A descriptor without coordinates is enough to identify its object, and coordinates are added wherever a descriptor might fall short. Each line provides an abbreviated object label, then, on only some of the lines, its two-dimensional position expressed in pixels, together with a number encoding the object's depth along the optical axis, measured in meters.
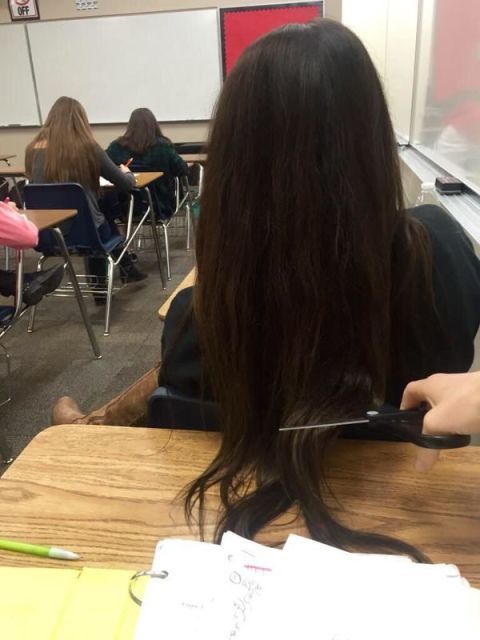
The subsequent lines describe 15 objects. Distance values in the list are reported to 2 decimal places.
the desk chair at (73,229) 2.76
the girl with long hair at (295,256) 0.61
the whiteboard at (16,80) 5.58
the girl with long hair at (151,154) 3.90
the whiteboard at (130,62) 5.36
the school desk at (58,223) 2.37
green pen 0.51
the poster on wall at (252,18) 5.08
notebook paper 0.42
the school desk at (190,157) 4.44
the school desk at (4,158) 4.98
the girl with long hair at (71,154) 3.00
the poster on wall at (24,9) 5.47
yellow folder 0.43
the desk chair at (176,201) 3.76
